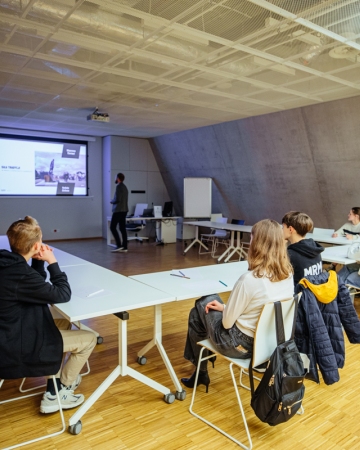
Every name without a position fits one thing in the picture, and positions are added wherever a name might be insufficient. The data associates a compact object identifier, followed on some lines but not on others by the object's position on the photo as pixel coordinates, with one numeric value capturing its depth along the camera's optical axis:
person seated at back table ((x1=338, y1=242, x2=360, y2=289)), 3.94
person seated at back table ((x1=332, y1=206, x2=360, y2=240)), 5.68
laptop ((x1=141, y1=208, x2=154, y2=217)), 9.82
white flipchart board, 9.37
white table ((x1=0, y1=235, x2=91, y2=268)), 3.38
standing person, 8.62
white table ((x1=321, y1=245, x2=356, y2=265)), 3.91
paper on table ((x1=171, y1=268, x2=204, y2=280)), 2.98
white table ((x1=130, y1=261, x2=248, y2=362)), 2.55
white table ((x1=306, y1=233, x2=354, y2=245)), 5.53
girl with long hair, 2.09
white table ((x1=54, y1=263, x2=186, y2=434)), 2.15
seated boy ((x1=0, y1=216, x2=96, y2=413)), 2.00
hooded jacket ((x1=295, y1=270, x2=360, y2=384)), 2.34
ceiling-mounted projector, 6.81
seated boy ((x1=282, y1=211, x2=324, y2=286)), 2.83
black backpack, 1.99
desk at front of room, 10.05
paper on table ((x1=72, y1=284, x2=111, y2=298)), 2.40
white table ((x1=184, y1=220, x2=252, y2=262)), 7.48
